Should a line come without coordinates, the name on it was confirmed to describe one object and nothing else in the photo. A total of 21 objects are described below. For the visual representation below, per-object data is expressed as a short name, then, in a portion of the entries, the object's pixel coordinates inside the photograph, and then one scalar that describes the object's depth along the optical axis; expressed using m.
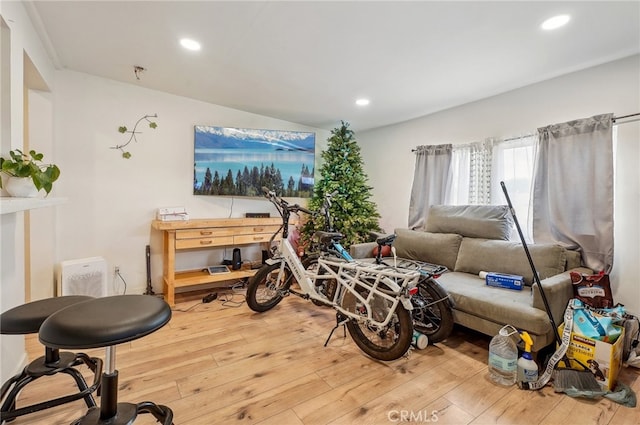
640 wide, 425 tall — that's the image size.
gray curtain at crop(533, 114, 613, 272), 2.29
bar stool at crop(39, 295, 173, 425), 0.93
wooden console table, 3.00
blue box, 2.38
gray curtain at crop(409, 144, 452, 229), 3.53
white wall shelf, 1.20
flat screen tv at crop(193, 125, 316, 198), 3.47
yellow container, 1.74
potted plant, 1.47
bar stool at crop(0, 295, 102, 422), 1.24
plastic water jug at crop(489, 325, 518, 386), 1.86
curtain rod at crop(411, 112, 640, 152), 2.23
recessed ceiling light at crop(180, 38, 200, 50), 2.21
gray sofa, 1.97
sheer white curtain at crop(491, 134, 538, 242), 2.89
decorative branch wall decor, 3.11
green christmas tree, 3.89
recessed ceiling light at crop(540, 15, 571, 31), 1.82
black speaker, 3.57
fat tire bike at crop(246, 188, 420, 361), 1.93
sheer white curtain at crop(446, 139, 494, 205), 3.21
